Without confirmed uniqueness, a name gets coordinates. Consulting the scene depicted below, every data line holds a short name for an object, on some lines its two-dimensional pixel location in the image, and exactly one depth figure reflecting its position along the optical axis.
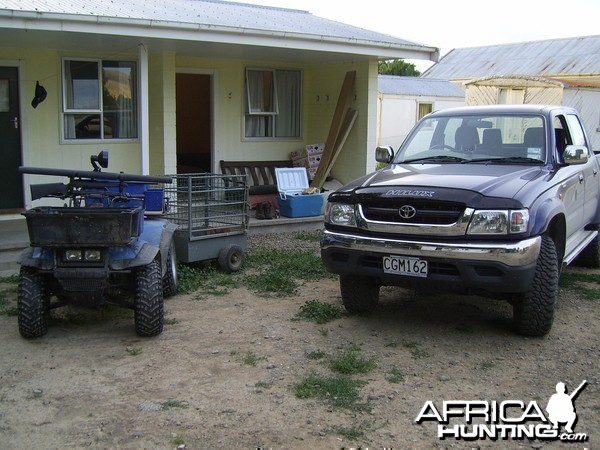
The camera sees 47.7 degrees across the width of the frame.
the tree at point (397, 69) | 44.97
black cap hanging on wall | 10.15
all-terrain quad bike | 5.46
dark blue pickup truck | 5.23
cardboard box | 13.07
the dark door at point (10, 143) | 10.04
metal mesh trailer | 7.98
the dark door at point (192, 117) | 14.79
